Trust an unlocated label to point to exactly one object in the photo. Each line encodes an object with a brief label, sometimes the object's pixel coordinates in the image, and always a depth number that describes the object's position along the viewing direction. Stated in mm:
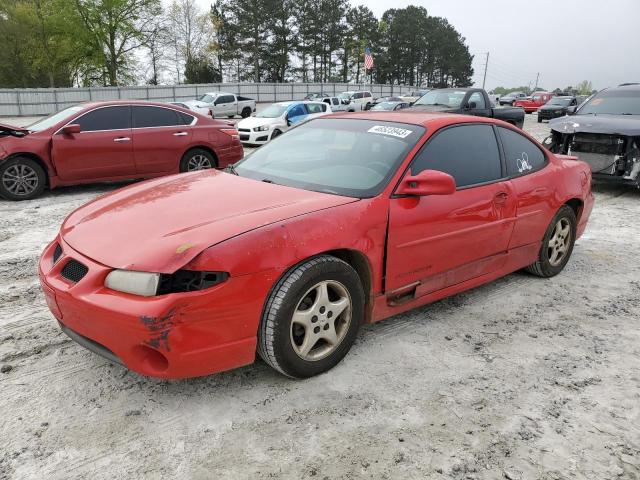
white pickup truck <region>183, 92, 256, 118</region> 27405
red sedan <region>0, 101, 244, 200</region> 7211
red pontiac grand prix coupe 2420
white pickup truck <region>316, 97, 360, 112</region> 26500
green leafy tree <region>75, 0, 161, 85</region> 42250
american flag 32972
